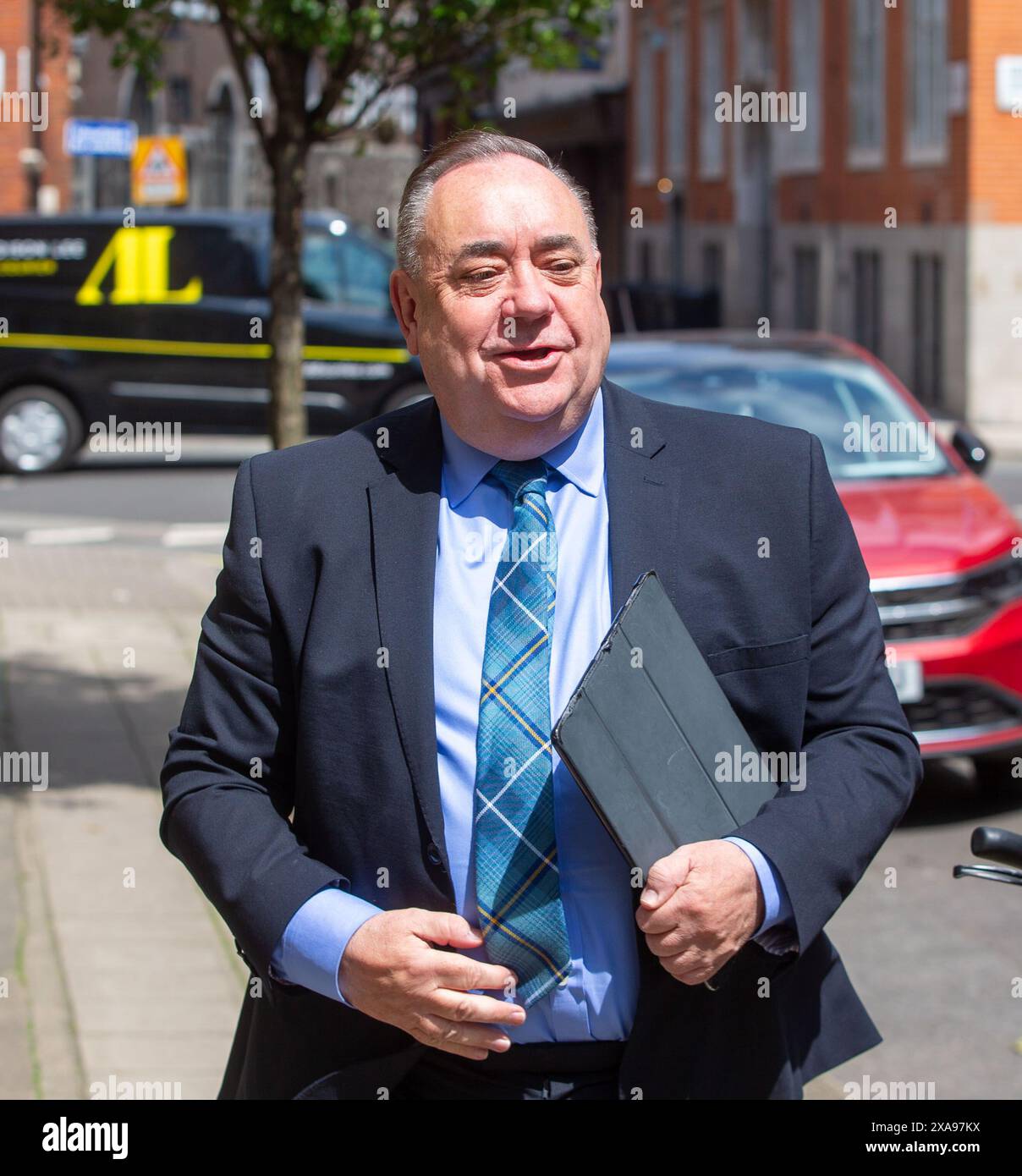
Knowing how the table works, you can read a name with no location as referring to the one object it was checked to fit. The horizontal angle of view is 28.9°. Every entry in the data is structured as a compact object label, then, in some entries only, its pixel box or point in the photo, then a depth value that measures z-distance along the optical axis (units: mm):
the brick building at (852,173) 22562
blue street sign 23109
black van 17734
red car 6863
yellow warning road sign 24156
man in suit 2285
